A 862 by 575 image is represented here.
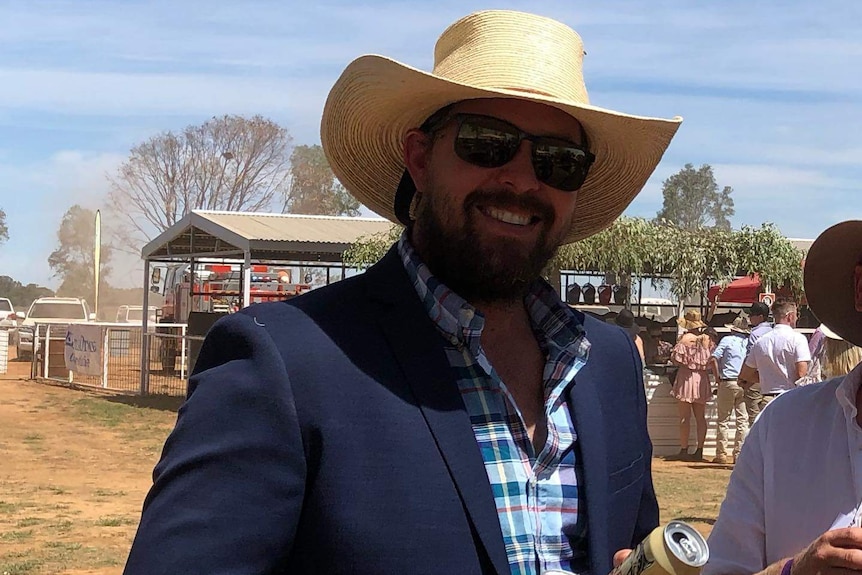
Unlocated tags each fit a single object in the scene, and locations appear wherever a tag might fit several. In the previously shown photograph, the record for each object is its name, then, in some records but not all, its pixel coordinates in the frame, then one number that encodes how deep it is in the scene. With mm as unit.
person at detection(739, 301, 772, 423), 11133
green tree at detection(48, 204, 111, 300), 75375
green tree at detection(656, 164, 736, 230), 98812
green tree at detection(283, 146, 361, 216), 56219
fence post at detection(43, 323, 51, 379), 23044
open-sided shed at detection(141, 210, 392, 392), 16844
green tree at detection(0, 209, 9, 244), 72938
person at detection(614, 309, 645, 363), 14236
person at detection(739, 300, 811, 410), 9820
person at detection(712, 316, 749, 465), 11945
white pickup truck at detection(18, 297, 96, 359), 30875
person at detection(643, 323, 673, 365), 20619
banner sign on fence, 20844
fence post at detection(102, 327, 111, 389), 20422
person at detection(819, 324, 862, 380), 6535
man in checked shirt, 1639
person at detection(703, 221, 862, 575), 2309
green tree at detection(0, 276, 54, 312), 76438
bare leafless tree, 47438
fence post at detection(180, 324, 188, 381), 20509
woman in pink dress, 12680
